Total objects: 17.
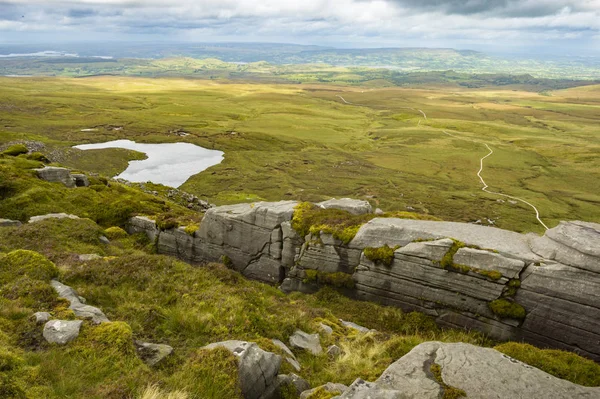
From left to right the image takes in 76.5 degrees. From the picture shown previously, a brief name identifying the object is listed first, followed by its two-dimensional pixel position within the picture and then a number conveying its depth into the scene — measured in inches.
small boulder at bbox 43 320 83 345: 552.7
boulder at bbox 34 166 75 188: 1779.9
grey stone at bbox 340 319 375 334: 895.1
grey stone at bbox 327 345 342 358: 737.0
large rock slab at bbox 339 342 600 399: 528.1
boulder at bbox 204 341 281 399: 547.8
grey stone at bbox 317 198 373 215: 1348.4
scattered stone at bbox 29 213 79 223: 1329.4
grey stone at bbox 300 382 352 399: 537.8
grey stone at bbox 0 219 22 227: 1273.4
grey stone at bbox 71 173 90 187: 1916.8
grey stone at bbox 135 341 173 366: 564.0
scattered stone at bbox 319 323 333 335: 825.0
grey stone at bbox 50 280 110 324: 635.5
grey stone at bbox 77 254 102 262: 1012.8
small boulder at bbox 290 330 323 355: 751.7
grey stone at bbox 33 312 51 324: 593.8
